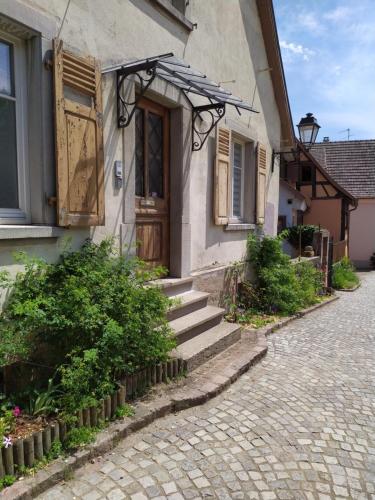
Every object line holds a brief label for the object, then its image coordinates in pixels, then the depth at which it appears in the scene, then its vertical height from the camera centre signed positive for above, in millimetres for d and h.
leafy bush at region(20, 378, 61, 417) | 2750 -1287
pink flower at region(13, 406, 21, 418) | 2689 -1319
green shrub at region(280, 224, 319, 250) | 10754 -316
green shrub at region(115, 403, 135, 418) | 3029 -1494
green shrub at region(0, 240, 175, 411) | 2795 -781
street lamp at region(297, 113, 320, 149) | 8617 +2127
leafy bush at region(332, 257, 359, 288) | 11782 -1654
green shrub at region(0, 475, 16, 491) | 2238 -1506
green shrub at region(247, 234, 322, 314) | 7008 -1040
